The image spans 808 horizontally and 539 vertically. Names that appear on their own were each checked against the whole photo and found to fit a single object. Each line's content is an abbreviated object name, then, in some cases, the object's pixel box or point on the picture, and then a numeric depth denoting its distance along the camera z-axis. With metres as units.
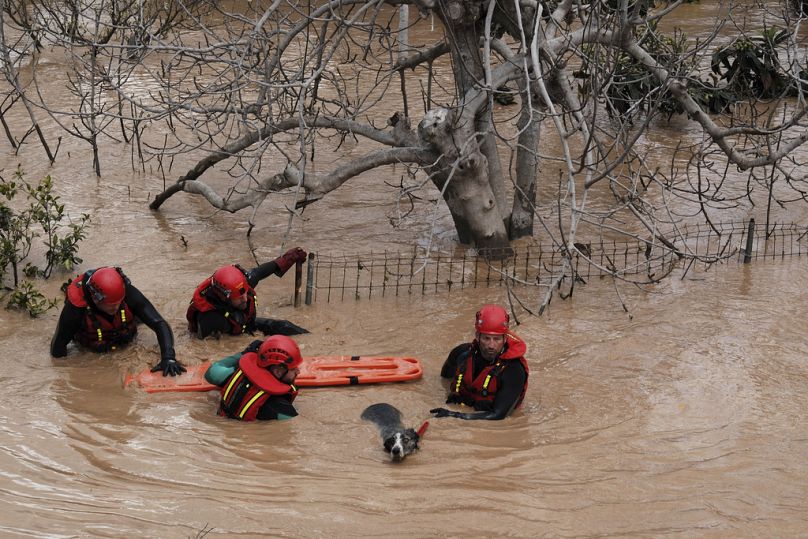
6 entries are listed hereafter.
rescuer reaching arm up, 15.73
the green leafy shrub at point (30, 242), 17.97
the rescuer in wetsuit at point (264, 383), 13.48
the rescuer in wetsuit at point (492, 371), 13.89
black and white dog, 12.67
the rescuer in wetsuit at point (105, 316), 14.85
